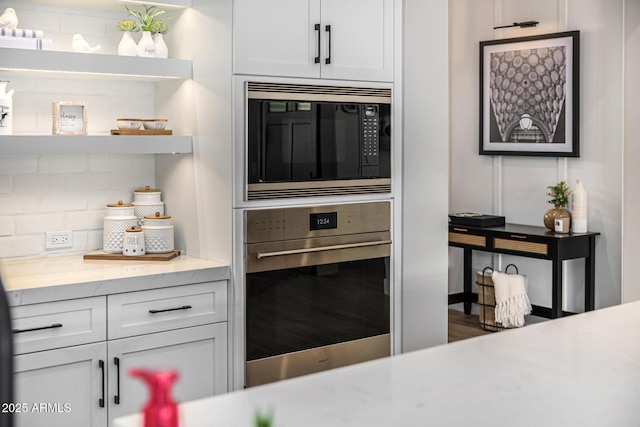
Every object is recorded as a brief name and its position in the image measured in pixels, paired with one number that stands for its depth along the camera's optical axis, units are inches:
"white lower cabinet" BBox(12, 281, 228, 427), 109.5
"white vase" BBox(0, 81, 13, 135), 119.6
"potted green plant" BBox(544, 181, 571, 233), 211.2
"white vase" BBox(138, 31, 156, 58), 131.2
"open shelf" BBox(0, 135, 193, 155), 117.7
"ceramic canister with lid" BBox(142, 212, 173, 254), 135.8
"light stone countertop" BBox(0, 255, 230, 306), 109.8
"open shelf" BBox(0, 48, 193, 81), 117.0
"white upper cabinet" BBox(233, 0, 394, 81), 127.1
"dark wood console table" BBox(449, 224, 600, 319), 204.1
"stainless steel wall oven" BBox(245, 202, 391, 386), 130.0
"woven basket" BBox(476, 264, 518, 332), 227.0
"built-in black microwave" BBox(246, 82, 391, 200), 128.6
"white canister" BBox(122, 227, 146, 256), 132.7
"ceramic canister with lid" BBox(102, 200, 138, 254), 135.6
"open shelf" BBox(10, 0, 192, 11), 129.3
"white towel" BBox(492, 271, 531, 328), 218.7
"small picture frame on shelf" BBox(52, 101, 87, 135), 126.6
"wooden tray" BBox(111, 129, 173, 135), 130.1
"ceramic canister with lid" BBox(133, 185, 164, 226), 140.6
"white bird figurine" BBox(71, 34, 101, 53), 126.0
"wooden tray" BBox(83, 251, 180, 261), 132.0
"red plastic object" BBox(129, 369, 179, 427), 30.8
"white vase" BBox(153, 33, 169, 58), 132.8
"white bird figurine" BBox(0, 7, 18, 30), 118.0
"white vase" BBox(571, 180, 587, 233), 208.5
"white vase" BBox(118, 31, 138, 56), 130.0
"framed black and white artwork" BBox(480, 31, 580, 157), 215.0
